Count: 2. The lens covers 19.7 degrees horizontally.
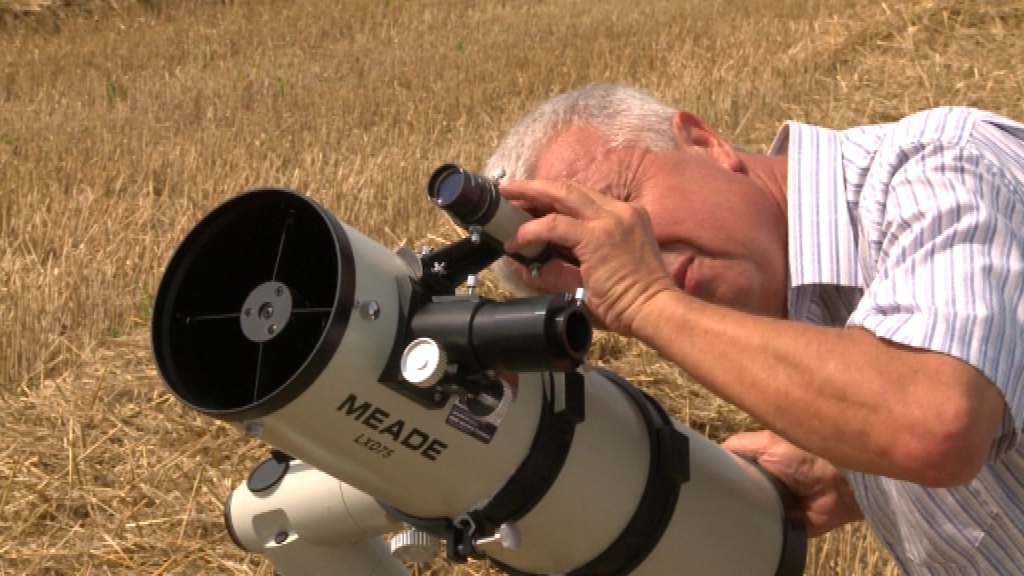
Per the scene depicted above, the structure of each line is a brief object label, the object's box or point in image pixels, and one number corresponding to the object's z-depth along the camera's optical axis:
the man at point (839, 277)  2.20
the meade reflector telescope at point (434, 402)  2.17
